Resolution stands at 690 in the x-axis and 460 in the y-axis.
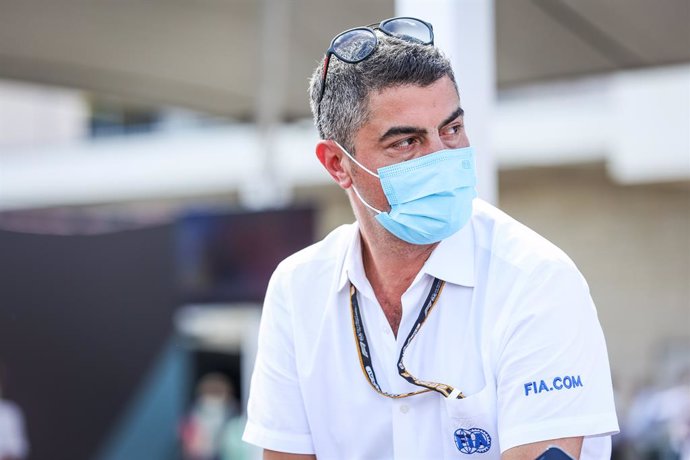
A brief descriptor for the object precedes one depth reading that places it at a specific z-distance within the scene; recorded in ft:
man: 13.78
